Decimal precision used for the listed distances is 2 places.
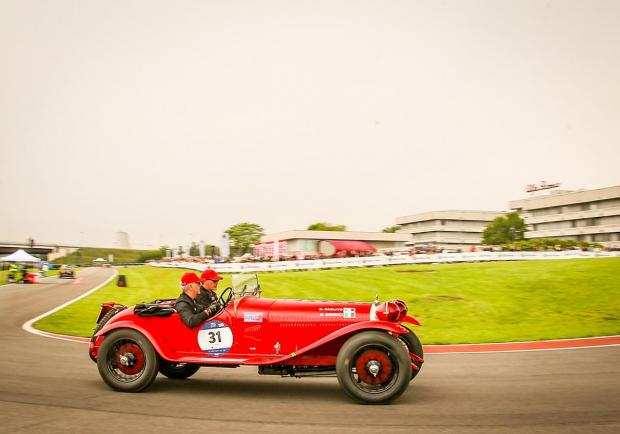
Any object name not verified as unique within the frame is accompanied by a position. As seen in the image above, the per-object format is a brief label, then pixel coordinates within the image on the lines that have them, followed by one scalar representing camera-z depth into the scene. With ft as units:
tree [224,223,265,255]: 376.64
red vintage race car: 19.04
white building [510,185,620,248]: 264.93
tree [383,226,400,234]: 453.58
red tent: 214.90
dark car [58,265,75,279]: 126.31
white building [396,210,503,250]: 374.02
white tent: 135.53
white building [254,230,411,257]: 278.05
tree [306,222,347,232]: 396.33
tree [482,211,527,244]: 313.12
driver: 20.90
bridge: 411.13
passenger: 22.10
